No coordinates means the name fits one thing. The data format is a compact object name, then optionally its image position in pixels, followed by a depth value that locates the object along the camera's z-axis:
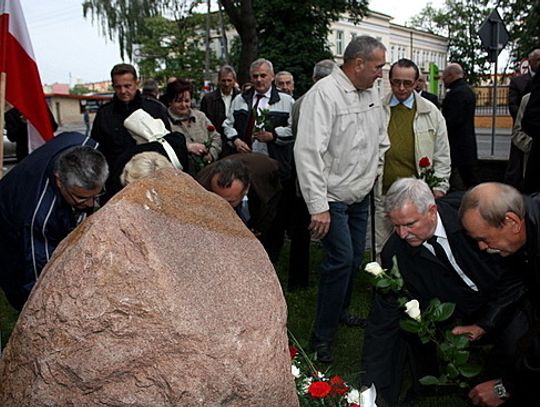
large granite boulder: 1.73
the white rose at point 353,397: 2.11
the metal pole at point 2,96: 3.52
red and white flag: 4.00
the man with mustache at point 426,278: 2.79
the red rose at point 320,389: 2.03
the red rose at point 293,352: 2.50
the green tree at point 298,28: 24.03
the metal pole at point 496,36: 10.18
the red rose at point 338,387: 2.20
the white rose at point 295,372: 2.27
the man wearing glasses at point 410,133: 4.23
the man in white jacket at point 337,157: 3.53
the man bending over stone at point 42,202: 2.73
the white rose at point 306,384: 2.29
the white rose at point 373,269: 2.37
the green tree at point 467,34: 38.28
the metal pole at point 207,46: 31.26
